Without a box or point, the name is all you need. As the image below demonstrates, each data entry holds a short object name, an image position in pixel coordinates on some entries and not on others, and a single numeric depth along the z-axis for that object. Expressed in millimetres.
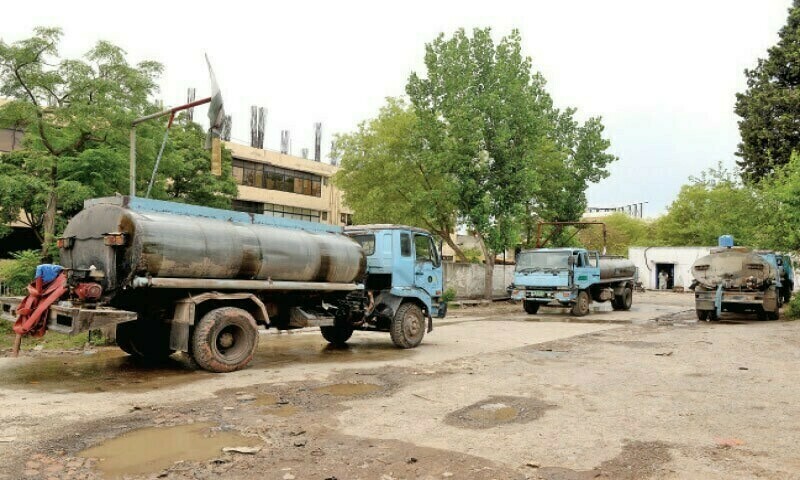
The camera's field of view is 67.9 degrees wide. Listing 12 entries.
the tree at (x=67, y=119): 15656
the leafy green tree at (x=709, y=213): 31289
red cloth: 8508
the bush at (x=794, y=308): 20906
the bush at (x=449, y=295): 27094
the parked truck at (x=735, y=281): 19266
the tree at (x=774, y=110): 28984
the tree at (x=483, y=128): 26625
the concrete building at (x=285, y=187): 43031
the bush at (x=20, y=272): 14664
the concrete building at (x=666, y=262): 45844
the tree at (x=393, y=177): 28375
